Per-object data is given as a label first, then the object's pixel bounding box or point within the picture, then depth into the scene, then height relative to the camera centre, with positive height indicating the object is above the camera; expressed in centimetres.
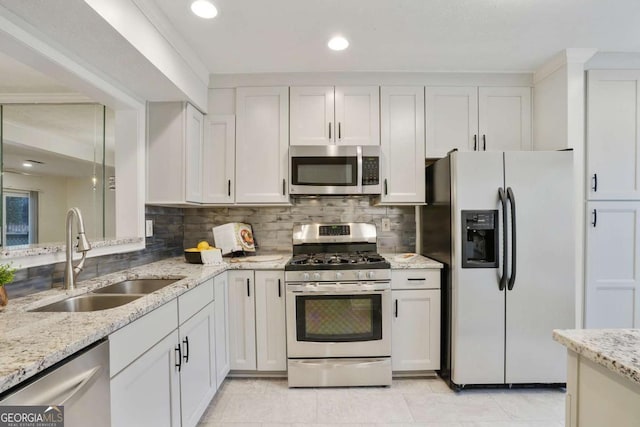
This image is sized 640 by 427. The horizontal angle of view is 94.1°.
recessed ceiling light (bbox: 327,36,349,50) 197 +113
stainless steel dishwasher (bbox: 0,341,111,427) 75 -50
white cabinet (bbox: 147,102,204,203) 224 +44
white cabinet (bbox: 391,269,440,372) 218 -80
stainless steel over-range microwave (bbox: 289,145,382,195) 240 +33
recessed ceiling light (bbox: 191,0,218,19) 161 +112
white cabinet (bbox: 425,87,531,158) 246 +77
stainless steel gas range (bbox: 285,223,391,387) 211 -80
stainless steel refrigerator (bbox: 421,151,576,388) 202 -38
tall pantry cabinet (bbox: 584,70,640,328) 216 -4
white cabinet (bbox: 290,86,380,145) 246 +79
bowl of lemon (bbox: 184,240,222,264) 218 -33
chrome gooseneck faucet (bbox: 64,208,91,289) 145 -19
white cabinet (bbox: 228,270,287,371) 220 -81
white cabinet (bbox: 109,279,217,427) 108 -69
